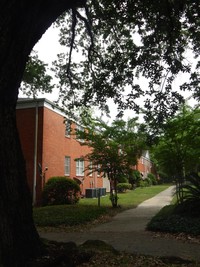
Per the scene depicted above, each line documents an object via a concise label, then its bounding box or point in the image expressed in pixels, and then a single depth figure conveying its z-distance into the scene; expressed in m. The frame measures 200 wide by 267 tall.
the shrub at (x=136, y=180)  27.87
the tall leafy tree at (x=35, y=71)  9.16
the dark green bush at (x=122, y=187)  23.71
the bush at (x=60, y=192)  13.53
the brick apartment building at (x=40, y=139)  14.71
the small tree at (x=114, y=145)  12.35
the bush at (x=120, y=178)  13.03
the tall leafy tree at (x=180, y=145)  9.94
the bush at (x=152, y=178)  40.41
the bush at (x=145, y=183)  30.83
